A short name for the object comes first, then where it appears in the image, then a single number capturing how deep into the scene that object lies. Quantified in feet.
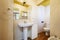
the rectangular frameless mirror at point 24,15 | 5.81
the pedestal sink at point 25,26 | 5.01
